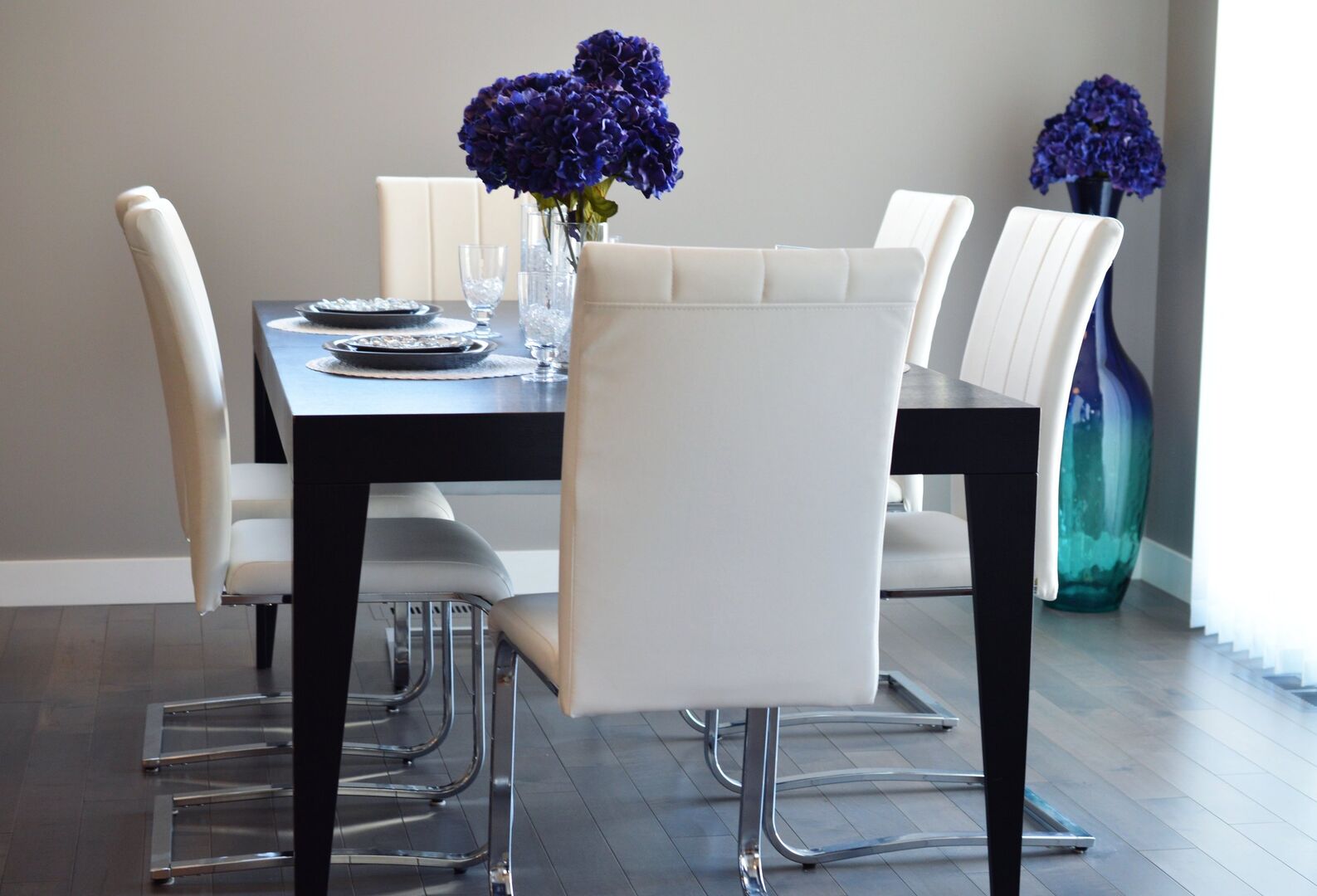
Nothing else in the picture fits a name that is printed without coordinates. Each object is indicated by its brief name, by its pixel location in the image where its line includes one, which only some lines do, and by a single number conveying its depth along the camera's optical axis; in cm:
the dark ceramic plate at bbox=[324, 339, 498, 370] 231
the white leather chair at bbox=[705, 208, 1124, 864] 242
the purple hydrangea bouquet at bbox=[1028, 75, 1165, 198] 384
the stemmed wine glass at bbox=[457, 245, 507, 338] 266
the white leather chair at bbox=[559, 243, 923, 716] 176
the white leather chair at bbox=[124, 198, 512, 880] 225
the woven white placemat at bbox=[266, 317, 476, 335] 288
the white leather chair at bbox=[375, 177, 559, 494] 355
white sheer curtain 345
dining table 190
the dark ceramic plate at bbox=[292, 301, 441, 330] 291
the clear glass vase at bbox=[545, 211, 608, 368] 237
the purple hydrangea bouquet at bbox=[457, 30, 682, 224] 221
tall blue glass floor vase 390
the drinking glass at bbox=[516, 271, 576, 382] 241
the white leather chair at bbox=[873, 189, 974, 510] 305
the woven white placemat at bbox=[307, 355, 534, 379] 227
